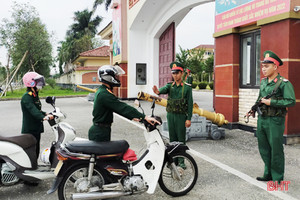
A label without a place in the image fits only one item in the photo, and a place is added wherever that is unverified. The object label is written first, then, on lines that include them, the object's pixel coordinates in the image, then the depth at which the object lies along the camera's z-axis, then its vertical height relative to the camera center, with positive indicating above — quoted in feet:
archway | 52.90 +10.06
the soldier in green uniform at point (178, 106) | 15.90 -1.24
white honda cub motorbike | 11.13 -3.31
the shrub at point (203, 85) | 149.03 -1.20
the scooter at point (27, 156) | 12.50 -3.16
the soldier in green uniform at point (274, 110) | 13.61 -1.29
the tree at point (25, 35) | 99.50 +16.09
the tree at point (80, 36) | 153.79 +26.15
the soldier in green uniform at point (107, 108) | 11.55 -0.98
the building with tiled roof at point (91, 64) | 111.80 +7.26
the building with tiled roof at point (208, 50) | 326.73 +36.23
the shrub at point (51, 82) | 126.74 +0.50
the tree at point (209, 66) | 173.88 +9.69
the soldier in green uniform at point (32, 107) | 14.23 -1.13
